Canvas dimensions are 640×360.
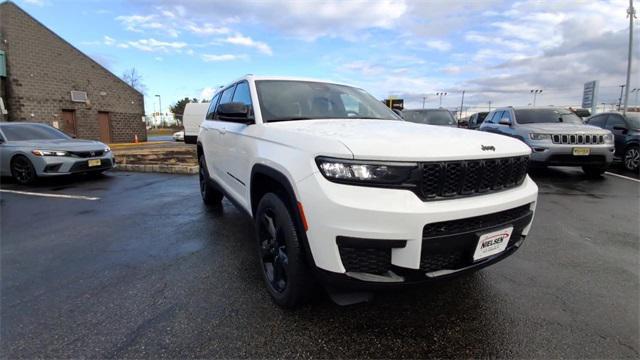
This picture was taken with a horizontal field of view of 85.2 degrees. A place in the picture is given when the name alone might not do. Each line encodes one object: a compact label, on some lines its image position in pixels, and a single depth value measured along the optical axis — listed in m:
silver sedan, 7.09
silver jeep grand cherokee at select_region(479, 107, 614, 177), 6.90
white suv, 1.81
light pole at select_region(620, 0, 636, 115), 18.73
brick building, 19.33
